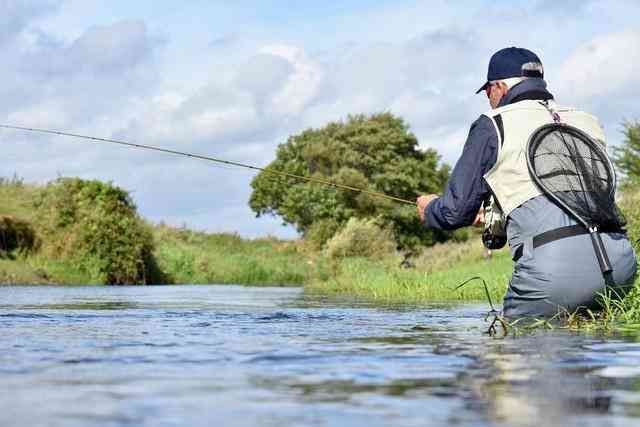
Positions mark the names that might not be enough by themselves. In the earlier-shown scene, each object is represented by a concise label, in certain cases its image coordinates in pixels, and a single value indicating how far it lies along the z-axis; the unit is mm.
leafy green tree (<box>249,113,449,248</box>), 59719
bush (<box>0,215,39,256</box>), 34594
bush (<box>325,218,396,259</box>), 38125
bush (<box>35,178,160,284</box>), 34656
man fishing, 7559
